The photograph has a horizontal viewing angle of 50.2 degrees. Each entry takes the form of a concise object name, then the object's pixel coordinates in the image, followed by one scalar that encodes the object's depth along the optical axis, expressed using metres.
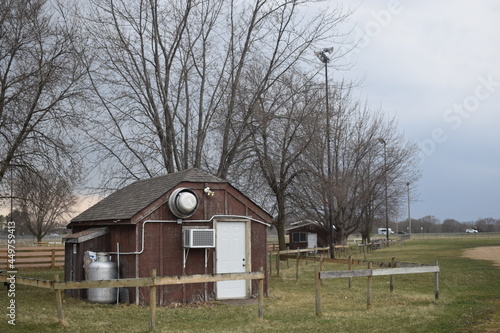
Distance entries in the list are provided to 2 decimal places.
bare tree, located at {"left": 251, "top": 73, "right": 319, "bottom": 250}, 24.10
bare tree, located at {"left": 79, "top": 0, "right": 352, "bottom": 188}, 23.53
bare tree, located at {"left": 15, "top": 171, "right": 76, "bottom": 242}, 17.95
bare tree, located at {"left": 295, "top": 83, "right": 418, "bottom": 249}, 33.06
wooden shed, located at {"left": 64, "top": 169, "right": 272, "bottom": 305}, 14.54
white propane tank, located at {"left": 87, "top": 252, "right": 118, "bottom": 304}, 14.65
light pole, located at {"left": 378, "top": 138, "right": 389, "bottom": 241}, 40.03
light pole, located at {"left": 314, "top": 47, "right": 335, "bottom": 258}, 26.33
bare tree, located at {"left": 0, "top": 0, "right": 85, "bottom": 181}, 17.45
